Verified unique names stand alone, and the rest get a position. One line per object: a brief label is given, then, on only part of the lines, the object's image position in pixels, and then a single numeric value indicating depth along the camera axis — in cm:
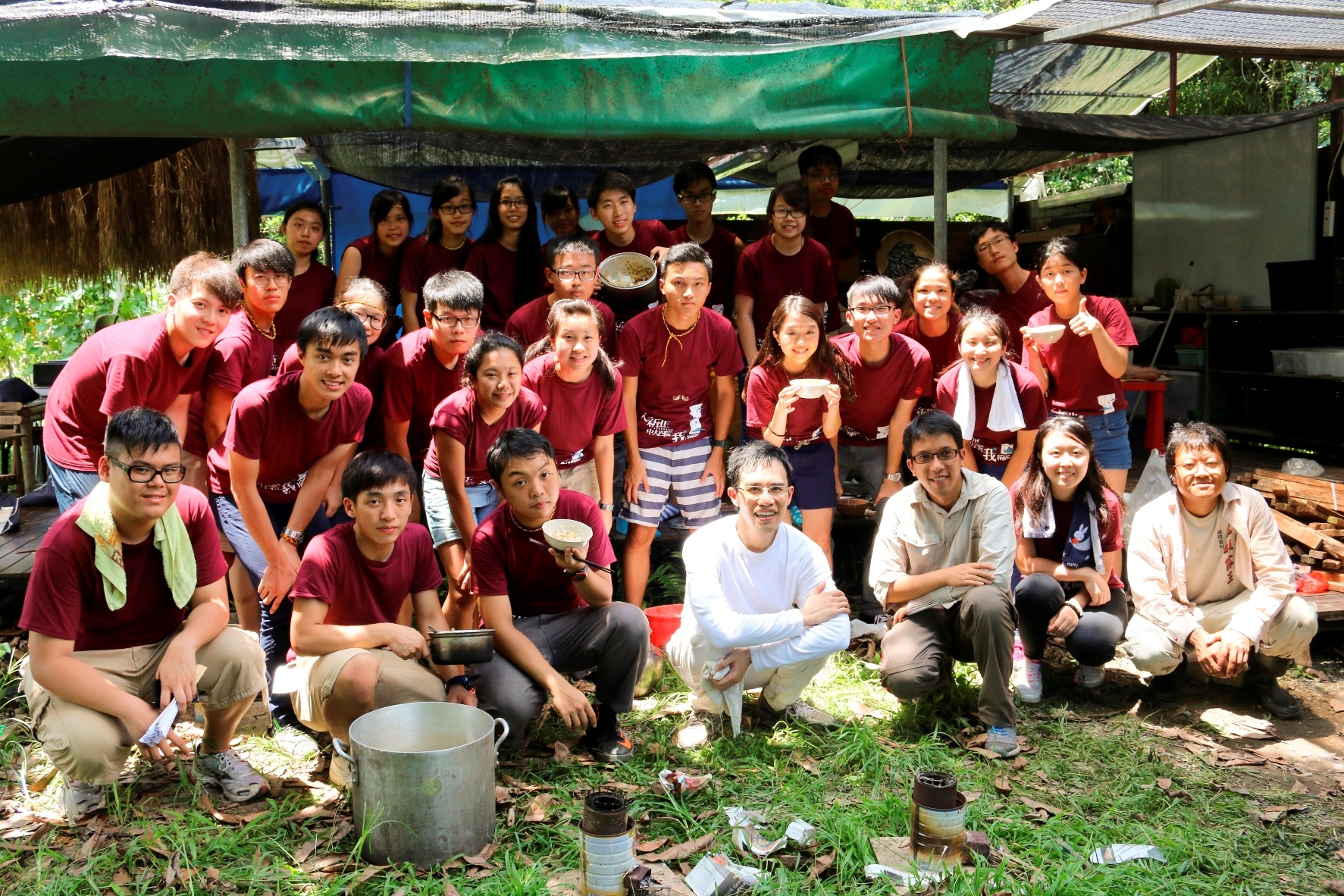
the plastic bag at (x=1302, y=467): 612
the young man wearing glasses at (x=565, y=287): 473
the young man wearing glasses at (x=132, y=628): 312
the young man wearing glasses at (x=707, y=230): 568
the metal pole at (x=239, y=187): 528
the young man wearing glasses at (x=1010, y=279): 548
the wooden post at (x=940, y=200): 561
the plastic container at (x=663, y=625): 451
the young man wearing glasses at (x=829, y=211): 615
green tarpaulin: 433
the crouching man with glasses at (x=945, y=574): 377
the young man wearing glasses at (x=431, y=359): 432
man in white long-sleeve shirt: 368
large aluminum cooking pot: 283
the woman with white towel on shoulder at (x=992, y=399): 468
